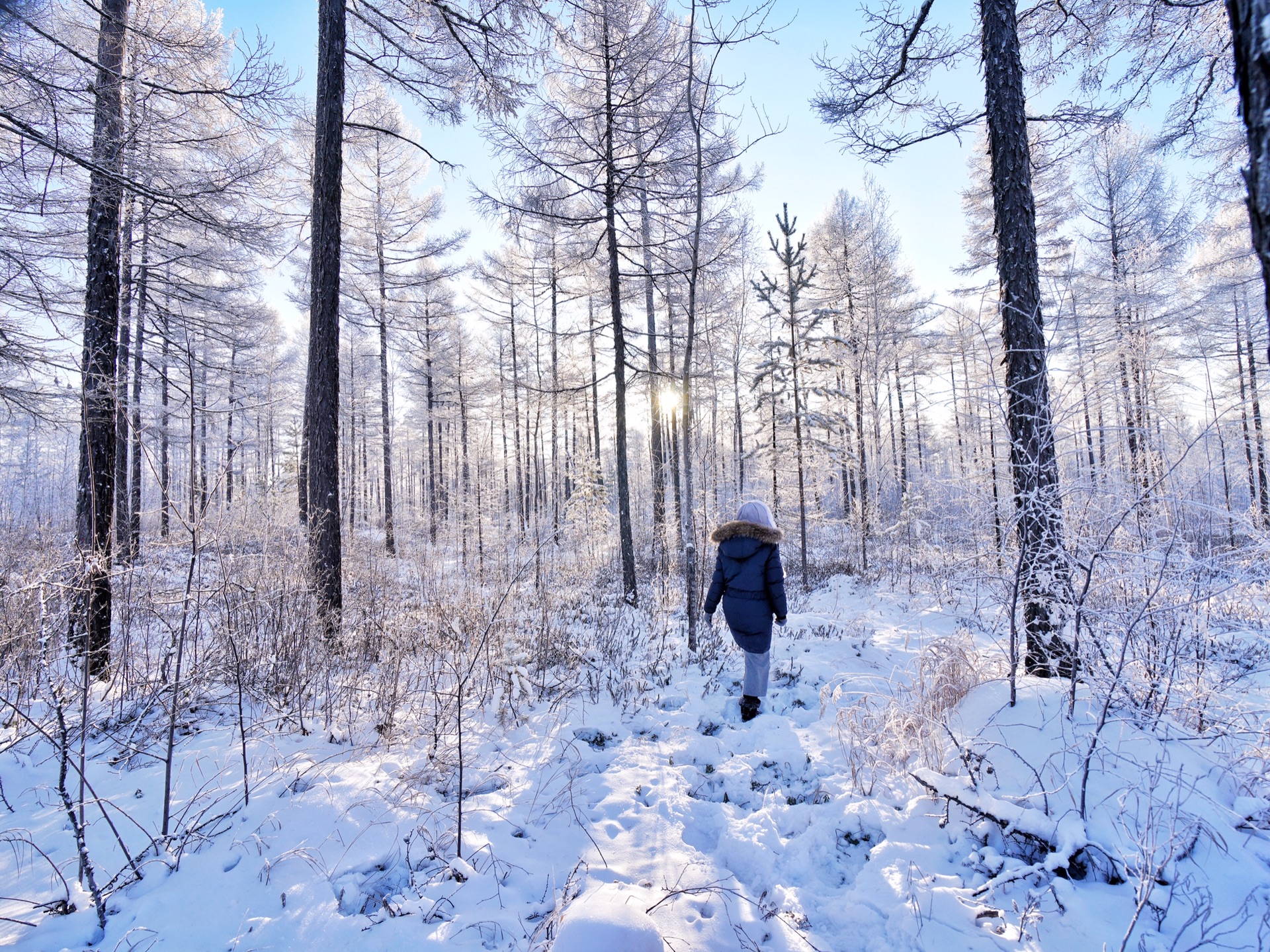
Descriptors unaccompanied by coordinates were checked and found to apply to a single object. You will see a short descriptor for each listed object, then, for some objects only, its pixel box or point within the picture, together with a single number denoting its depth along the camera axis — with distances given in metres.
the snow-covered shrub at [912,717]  3.05
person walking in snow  4.24
